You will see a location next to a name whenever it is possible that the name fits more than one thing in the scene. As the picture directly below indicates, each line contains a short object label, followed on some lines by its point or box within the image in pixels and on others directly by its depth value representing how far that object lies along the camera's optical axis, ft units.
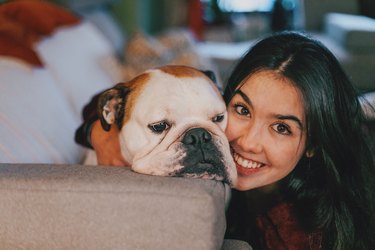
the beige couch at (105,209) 3.08
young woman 4.42
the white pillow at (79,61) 8.03
